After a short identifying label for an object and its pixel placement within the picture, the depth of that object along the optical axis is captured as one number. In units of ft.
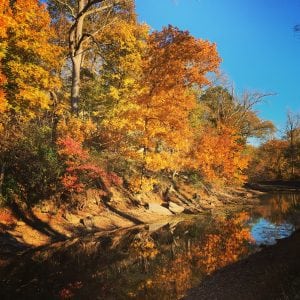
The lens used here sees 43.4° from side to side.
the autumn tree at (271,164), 239.71
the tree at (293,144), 234.79
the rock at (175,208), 102.75
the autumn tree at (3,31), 71.40
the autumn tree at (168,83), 91.71
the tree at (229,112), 193.26
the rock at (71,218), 74.18
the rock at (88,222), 74.43
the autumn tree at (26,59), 83.30
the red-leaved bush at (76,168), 72.28
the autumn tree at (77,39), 93.28
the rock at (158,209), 96.53
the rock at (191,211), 106.40
